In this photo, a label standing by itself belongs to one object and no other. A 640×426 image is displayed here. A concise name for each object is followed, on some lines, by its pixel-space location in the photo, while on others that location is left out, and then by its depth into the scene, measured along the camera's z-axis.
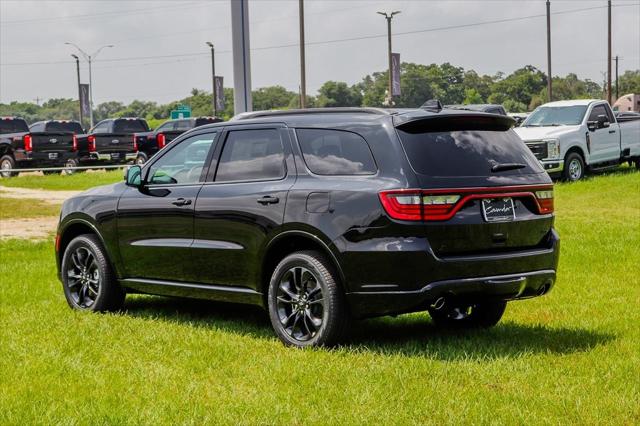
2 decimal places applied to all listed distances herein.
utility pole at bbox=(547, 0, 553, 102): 62.59
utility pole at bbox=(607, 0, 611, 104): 64.72
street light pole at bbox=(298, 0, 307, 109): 47.09
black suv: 6.96
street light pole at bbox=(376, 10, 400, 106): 60.81
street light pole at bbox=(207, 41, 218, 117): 72.38
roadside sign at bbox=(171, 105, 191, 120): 63.83
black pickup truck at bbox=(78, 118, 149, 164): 38.83
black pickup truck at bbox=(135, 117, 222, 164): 36.38
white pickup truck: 24.95
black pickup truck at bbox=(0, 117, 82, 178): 35.50
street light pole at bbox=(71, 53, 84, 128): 80.33
